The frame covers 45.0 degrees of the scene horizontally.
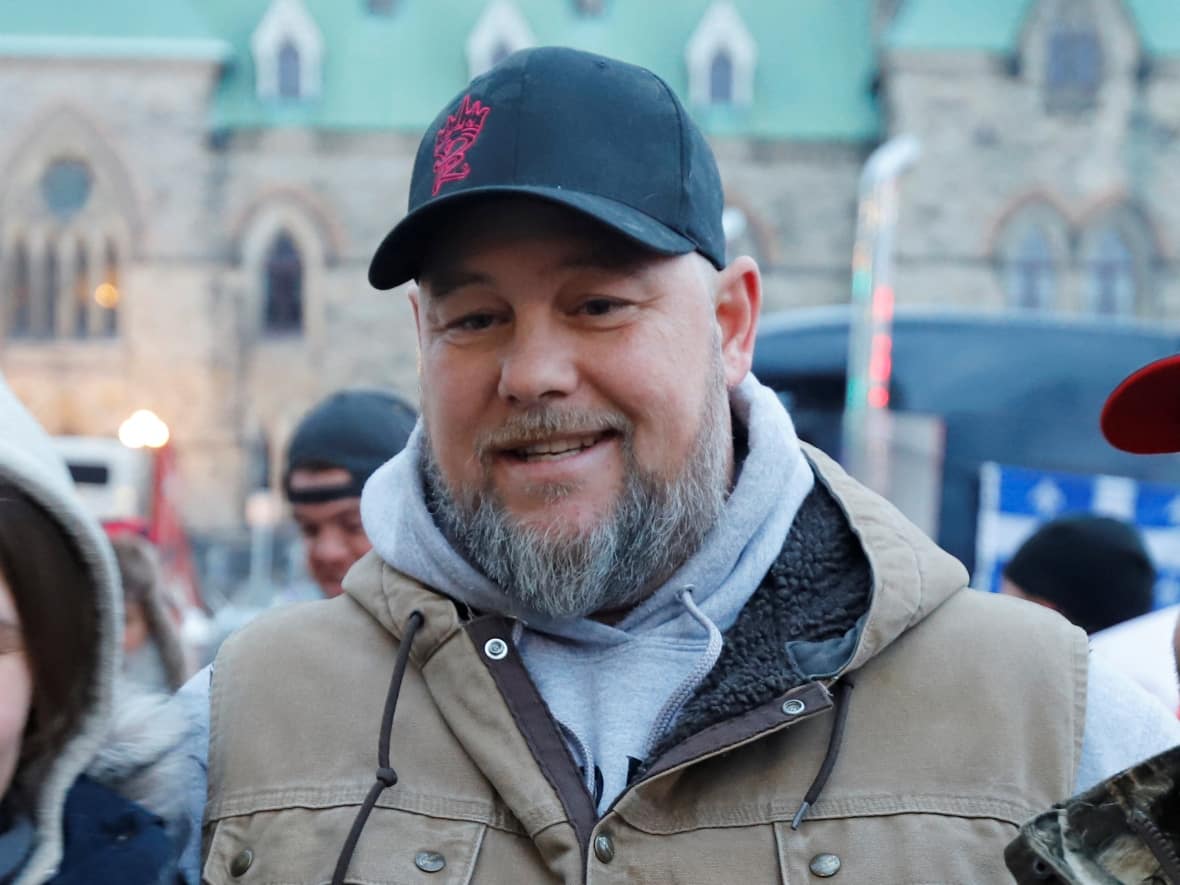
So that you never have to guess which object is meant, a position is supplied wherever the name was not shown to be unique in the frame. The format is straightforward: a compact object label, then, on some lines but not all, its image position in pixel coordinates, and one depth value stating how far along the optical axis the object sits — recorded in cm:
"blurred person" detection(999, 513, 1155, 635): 408
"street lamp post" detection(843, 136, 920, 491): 888
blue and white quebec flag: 732
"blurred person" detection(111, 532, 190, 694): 384
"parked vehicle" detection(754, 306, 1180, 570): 822
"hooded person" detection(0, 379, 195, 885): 136
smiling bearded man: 160
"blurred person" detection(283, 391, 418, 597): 367
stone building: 2348
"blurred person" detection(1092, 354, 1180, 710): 142
